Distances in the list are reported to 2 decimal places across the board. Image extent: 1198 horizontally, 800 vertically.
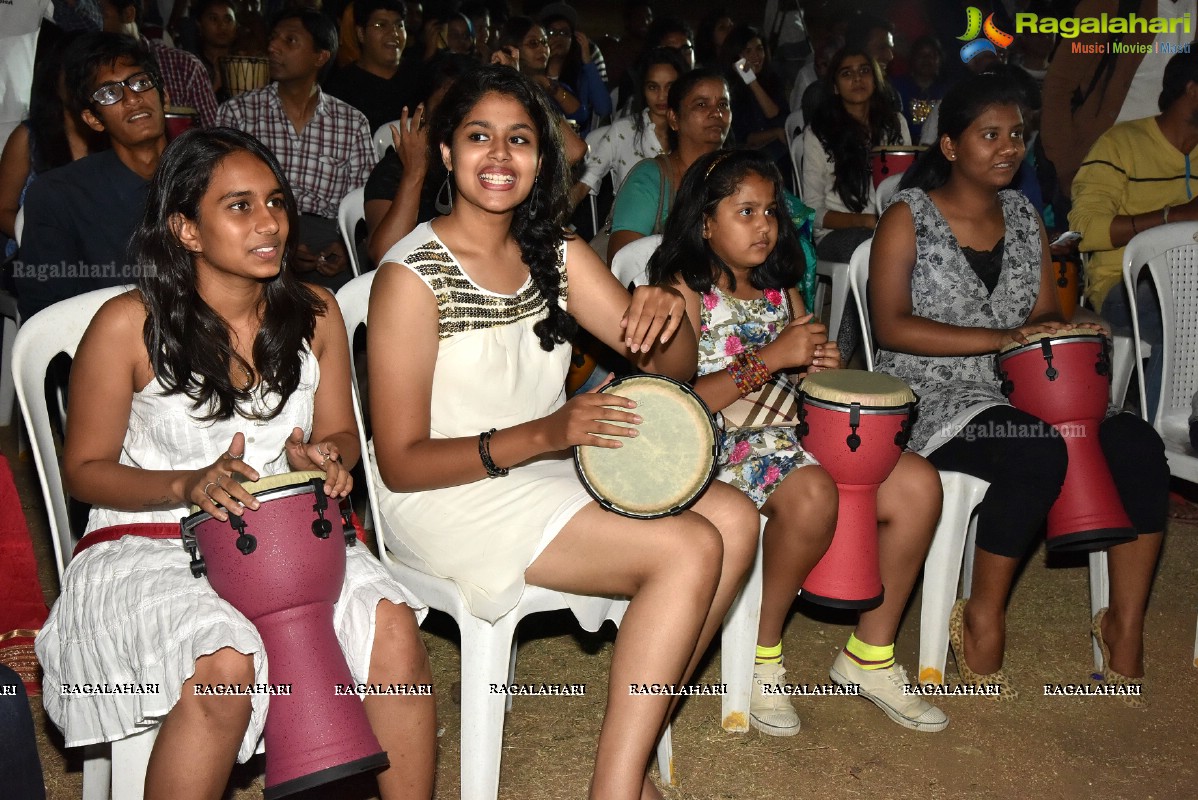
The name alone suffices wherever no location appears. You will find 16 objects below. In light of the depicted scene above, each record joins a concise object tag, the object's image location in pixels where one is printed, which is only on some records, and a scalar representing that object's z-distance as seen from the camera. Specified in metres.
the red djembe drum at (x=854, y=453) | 2.74
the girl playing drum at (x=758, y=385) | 2.78
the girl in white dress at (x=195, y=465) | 1.96
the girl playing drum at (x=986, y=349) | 2.99
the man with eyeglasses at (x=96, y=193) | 3.12
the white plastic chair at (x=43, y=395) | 2.28
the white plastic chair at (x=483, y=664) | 2.31
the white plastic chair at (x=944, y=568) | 3.00
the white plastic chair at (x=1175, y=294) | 3.38
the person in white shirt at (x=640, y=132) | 5.26
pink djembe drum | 1.93
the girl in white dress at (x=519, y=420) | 2.25
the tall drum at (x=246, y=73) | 5.64
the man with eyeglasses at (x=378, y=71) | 5.51
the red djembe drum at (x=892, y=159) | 4.94
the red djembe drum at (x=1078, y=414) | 2.96
